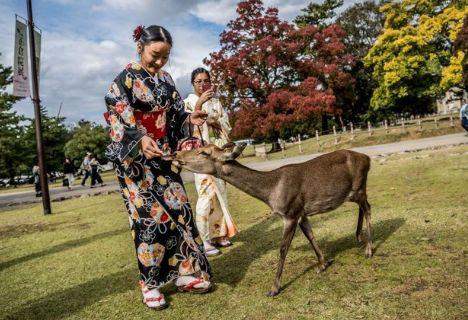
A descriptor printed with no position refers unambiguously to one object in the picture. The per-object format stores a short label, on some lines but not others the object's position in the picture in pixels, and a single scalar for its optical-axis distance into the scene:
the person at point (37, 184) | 22.06
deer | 4.04
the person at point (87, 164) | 24.84
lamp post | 13.00
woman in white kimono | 5.68
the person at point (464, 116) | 18.11
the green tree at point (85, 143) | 63.25
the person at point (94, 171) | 23.45
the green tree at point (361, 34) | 45.28
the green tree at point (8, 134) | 38.00
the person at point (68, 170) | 25.61
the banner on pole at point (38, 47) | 13.31
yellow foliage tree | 29.86
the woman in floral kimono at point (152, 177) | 3.88
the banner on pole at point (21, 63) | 11.68
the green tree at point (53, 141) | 53.88
